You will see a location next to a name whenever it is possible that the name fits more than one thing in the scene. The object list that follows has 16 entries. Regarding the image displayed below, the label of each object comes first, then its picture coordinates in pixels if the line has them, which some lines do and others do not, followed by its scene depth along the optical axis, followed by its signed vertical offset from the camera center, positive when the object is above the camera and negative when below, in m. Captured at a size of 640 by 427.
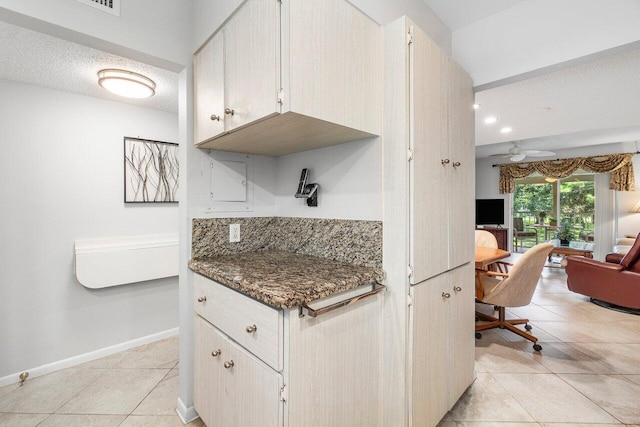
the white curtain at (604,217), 5.84 -0.11
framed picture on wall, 2.57 +0.40
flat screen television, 6.96 +0.00
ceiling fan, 5.00 +1.05
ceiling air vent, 1.32 +0.99
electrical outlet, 1.78 -0.12
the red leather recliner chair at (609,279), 3.32 -0.84
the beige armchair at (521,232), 7.14 -0.50
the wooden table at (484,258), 2.63 -0.44
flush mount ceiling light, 2.00 +0.94
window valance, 5.52 +0.92
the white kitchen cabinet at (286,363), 1.00 -0.61
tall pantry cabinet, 1.31 -0.05
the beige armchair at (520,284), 2.53 -0.66
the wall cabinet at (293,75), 1.06 +0.58
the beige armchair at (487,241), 3.47 -0.36
